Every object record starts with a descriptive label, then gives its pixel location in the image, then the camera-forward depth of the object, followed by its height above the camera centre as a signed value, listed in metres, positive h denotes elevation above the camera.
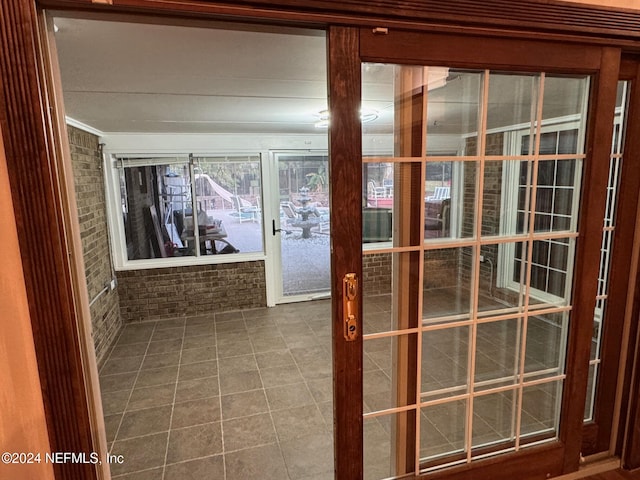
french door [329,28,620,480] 1.42 -0.27
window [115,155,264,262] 4.46 -0.22
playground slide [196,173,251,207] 4.67 -0.06
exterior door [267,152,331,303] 4.94 -0.54
